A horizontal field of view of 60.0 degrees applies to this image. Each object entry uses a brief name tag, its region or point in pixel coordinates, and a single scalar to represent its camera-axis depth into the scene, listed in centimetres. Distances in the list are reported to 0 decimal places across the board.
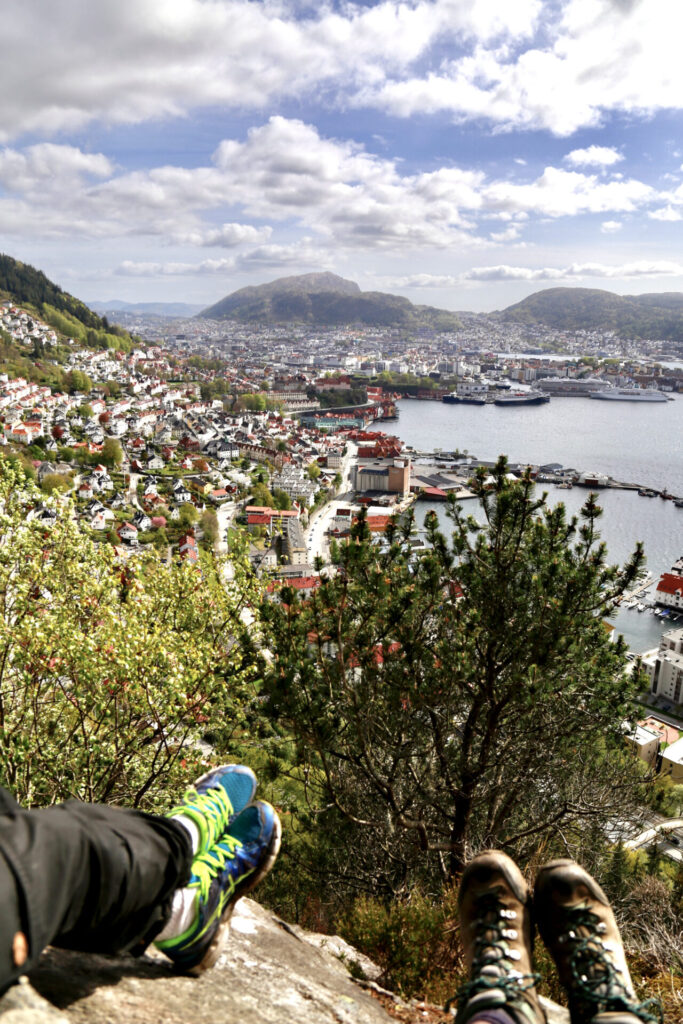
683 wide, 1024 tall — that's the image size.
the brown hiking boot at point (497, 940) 124
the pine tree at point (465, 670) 298
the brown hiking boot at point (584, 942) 132
